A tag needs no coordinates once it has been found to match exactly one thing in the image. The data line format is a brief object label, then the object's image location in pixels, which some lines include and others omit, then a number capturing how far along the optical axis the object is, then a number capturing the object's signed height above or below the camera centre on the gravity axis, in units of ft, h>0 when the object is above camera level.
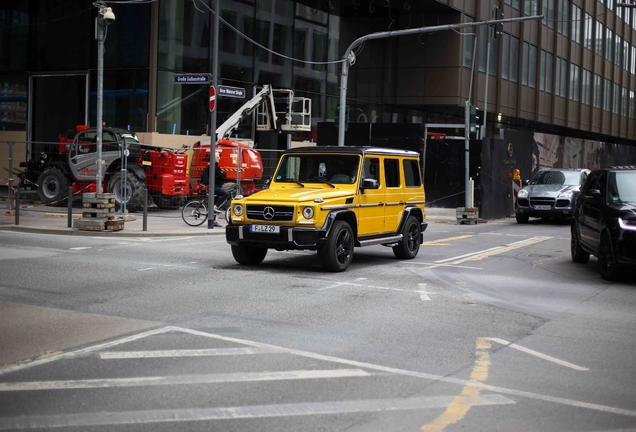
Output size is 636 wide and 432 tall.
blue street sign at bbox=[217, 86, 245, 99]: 74.33 +6.44
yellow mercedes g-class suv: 42.09 -2.00
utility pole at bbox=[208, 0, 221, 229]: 71.46 +0.96
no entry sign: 70.95 +5.45
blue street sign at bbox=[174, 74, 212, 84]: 73.77 +7.40
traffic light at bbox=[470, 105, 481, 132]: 90.63 +5.70
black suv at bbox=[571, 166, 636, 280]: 41.57 -2.17
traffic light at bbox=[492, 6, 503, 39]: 87.95 +15.69
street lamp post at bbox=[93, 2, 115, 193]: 63.67 +7.48
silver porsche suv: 89.61 -1.84
